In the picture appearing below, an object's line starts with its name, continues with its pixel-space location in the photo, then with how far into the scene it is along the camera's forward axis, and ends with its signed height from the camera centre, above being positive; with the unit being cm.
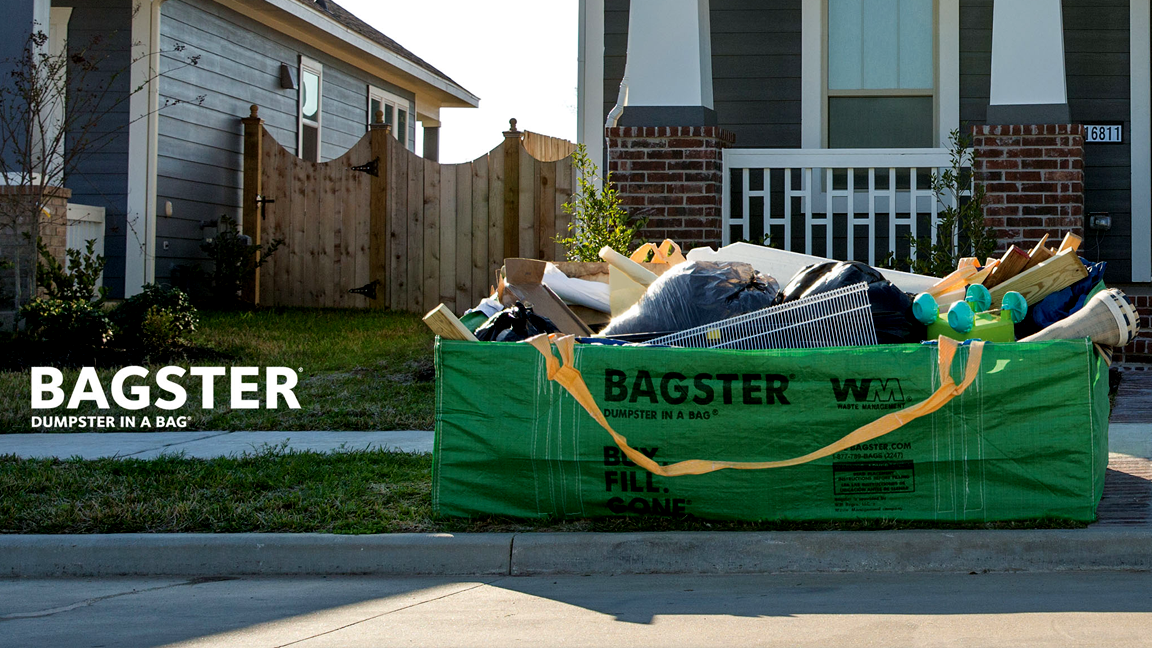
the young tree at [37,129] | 1060 +244
